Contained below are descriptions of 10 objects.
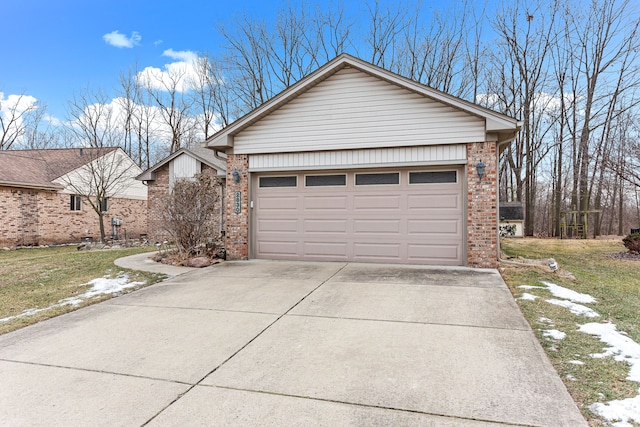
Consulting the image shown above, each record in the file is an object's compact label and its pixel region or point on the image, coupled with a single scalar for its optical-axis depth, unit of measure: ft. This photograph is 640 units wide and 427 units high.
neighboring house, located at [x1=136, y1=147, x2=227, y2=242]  50.47
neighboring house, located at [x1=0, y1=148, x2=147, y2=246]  55.36
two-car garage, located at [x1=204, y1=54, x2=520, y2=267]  25.32
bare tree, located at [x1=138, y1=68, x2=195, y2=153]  83.46
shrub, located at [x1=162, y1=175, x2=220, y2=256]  29.37
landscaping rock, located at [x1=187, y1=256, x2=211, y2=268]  27.58
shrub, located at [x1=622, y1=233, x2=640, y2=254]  34.94
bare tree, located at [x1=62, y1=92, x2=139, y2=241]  58.90
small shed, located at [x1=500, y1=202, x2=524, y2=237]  57.82
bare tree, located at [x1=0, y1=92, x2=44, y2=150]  83.76
